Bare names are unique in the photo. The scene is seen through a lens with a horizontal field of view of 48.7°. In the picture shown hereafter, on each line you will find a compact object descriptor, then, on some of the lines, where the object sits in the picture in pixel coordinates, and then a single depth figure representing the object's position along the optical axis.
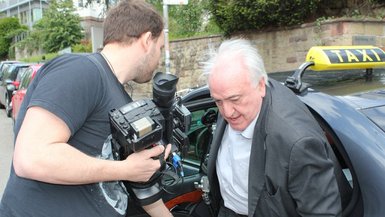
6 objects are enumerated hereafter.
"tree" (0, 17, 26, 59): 43.19
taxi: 1.54
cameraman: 1.39
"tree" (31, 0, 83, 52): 28.94
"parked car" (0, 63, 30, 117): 11.60
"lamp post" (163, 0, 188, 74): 7.63
